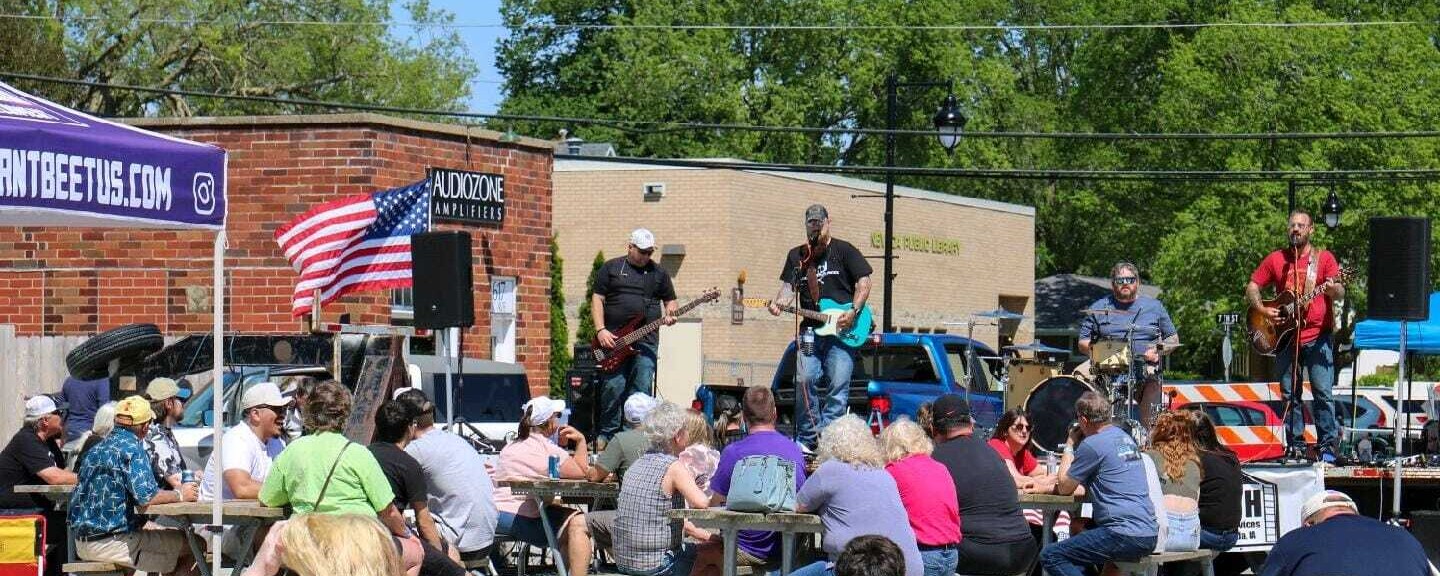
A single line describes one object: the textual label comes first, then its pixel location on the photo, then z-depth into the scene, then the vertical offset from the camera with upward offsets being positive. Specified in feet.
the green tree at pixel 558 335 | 105.81 -3.98
